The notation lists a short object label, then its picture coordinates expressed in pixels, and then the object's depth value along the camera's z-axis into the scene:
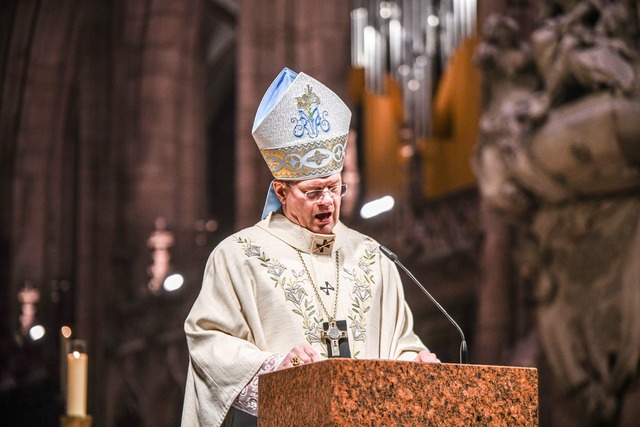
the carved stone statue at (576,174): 11.56
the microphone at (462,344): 6.06
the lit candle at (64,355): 9.39
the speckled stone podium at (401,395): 5.25
